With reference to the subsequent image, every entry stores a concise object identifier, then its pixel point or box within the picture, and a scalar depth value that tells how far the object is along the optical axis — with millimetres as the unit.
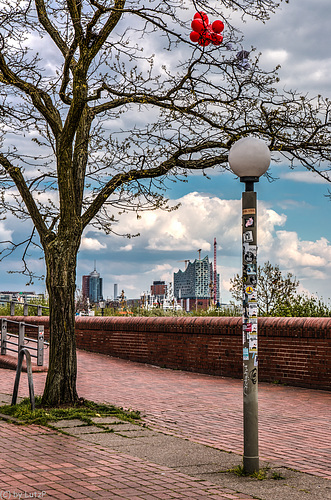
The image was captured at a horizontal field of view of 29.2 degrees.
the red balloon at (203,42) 8852
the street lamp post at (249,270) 6059
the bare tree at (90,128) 9523
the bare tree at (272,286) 21359
